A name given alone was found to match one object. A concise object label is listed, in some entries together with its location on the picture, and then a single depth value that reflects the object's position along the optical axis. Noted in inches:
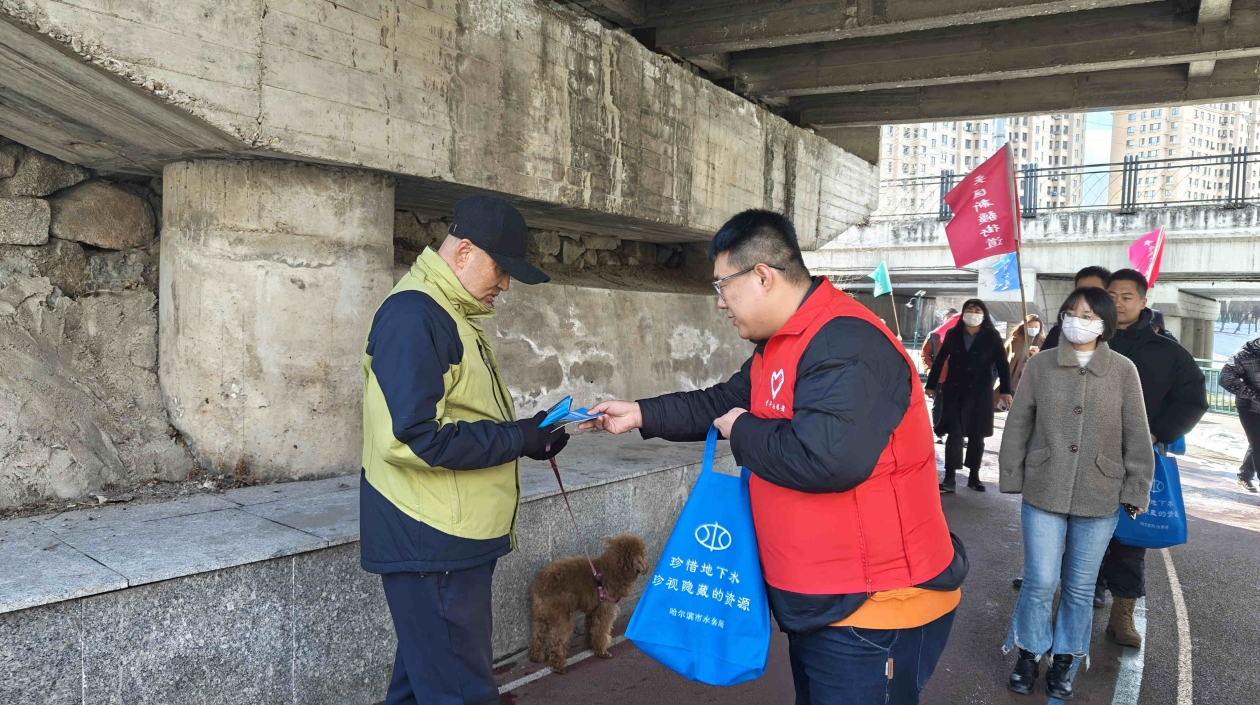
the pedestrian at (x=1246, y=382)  301.6
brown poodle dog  157.0
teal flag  565.9
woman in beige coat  150.3
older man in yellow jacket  93.1
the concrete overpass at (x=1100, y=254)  775.7
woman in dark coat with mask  322.0
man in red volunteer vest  78.9
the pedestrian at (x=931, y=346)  456.4
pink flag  411.7
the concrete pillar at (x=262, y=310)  160.9
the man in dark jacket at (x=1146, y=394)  176.7
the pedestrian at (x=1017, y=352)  364.2
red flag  297.4
